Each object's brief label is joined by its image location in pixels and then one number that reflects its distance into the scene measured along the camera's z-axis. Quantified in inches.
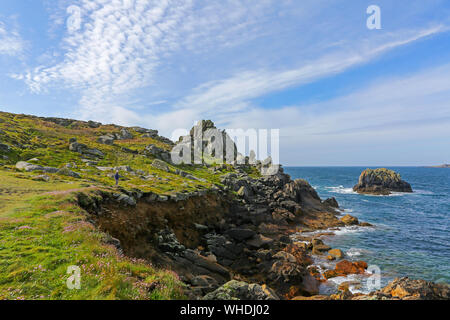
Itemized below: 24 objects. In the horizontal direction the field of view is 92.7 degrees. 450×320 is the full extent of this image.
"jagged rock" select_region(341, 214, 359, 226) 2063.2
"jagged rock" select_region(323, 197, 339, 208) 2779.5
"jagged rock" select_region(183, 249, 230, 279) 856.3
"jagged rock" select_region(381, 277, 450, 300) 717.3
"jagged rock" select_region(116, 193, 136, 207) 925.2
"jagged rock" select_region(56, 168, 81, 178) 1213.3
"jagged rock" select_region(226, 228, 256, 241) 1354.6
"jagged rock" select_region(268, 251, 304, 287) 933.8
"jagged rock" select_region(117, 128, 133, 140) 3505.4
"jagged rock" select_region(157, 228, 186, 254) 852.0
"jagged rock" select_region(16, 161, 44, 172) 1201.4
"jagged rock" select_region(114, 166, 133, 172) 1728.6
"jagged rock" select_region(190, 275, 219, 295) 532.4
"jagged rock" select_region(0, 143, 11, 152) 1419.8
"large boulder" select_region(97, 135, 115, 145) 2674.7
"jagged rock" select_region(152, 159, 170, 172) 2151.0
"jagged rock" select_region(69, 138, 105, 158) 1963.6
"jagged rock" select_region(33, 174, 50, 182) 1029.8
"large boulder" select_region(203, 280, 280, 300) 388.8
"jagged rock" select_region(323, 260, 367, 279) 1084.4
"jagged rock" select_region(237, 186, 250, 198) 2103.5
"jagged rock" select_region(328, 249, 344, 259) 1298.8
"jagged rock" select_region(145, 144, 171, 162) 2653.8
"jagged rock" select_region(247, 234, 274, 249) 1280.0
